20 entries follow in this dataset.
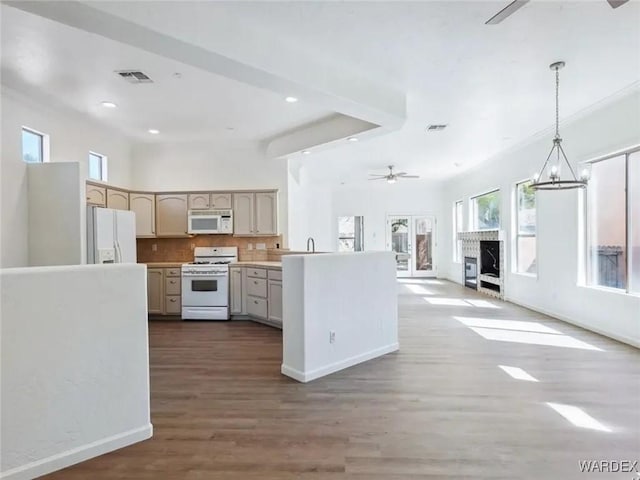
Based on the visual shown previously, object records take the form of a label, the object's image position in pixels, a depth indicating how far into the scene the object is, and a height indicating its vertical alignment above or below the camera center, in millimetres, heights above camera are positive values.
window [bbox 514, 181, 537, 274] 6652 +148
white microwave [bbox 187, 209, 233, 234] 6289 +300
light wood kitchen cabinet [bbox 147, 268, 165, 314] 6070 -833
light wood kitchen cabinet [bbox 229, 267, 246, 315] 5988 -869
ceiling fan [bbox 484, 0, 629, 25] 2029 +1376
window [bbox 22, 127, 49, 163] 4402 +1177
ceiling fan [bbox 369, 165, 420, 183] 8562 +1448
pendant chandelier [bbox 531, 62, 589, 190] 3701 +711
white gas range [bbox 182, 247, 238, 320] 5926 -852
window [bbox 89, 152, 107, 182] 5617 +1164
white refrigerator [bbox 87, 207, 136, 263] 4602 +61
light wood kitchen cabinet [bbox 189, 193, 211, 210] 6412 +674
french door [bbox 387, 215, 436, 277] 11945 -144
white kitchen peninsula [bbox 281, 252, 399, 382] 3369 -730
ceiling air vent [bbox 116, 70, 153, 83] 3775 +1734
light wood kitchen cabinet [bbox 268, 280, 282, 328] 5289 -919
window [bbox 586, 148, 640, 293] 4391 +167
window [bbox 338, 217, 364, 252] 12094 +166
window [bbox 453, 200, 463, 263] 10750 +243
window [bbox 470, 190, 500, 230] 8242 +622
